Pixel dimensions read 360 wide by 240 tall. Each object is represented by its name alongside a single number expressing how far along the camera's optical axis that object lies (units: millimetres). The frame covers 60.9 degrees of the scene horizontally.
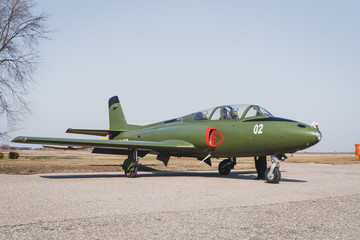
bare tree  25480
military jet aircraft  10516
